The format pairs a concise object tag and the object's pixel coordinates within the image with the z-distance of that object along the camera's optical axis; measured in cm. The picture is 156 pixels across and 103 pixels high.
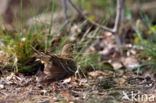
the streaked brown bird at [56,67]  636
